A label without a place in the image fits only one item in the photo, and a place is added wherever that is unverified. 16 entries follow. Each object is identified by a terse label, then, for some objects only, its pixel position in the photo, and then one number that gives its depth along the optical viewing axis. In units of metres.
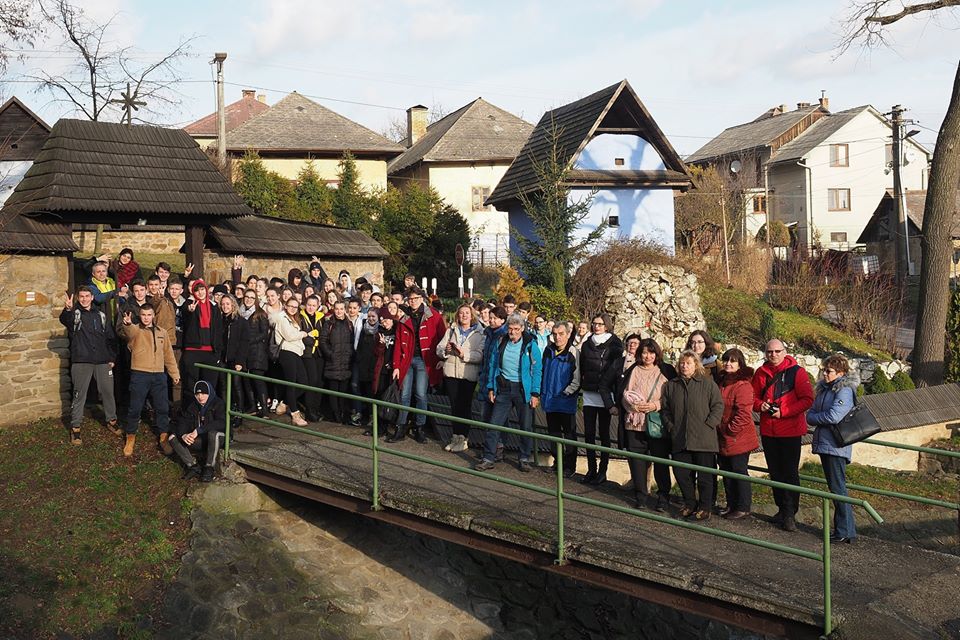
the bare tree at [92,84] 30.06
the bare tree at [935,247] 18.80
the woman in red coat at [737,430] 8.23
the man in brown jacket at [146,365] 10.63
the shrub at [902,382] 19.00
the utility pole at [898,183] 29.19
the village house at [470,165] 39.91
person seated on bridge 10.31
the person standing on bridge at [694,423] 8.12
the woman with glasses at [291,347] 11.34
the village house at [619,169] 24.20
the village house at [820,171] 45.88
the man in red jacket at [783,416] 8.09
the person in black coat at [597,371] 9.24
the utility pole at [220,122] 29.75
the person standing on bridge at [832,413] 7.98
